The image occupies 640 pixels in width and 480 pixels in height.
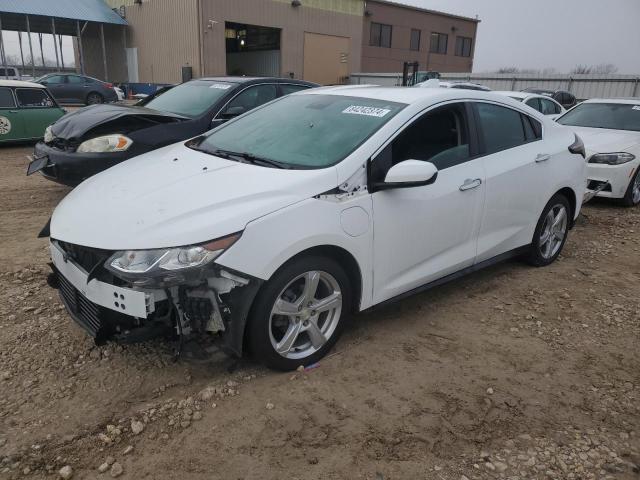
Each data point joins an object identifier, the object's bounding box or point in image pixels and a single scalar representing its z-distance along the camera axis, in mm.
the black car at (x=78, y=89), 21281
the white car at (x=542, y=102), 11122
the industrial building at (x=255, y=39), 27953
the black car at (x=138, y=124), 5645
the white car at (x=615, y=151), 7184
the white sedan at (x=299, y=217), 2590
